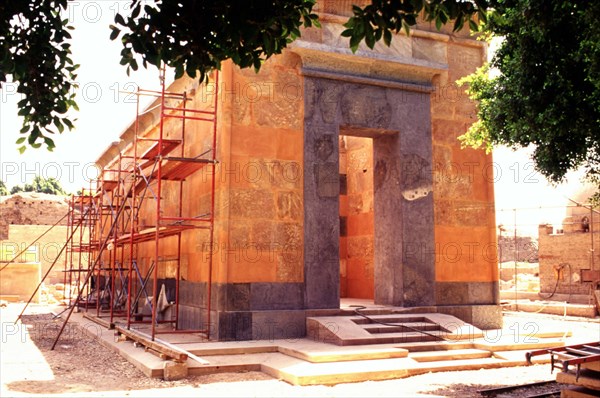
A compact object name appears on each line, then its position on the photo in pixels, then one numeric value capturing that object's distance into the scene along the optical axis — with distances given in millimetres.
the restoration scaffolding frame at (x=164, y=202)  10859
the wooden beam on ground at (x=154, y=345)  8438
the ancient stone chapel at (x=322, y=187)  10844
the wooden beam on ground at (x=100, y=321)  12827
